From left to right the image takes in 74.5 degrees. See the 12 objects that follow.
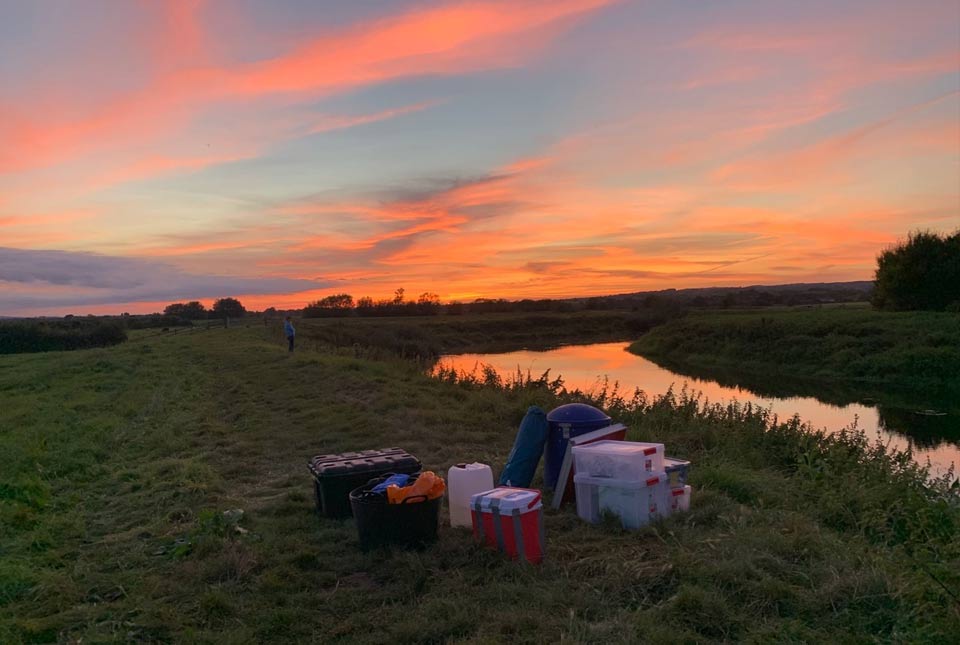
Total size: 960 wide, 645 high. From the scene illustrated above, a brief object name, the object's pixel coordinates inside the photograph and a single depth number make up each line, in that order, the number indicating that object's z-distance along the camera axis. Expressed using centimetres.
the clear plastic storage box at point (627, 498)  515
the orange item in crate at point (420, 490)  483
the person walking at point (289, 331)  2577
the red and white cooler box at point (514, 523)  452
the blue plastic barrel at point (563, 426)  617
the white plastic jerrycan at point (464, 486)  545
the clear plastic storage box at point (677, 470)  540
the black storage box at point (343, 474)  576
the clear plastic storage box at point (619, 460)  517
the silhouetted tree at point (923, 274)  3575
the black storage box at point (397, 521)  484
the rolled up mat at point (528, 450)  612
